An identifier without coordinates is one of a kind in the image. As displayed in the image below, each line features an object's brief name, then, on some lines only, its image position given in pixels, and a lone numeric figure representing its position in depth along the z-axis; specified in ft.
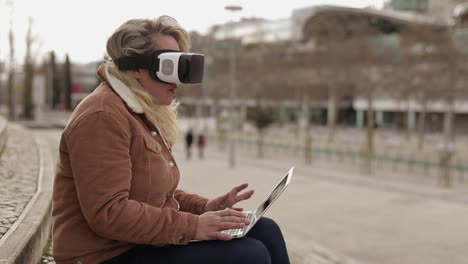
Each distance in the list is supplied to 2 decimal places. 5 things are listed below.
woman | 7.32
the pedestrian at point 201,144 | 105.50
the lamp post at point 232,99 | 93.09
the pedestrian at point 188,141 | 99.00
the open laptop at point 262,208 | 8.05
